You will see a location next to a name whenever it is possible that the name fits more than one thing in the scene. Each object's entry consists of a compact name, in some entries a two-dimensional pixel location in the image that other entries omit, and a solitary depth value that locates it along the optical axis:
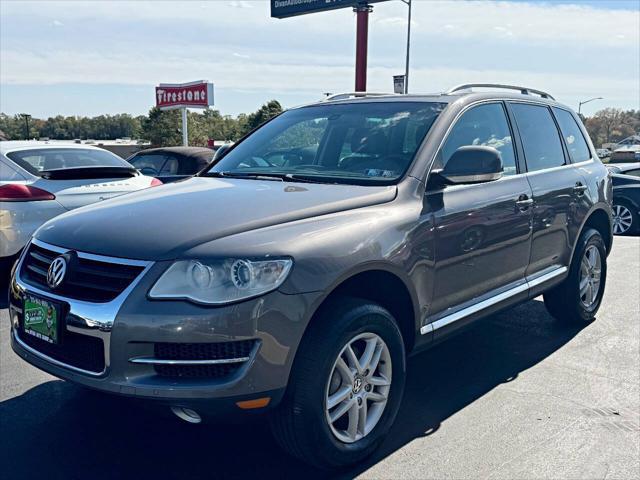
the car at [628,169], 12.03
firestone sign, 25.47
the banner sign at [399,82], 15.62
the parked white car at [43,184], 5.92
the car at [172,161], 8.98
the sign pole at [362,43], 23.48
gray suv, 2.56
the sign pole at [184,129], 23.31
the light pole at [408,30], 24.71
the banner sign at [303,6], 23.70
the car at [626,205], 11.24
